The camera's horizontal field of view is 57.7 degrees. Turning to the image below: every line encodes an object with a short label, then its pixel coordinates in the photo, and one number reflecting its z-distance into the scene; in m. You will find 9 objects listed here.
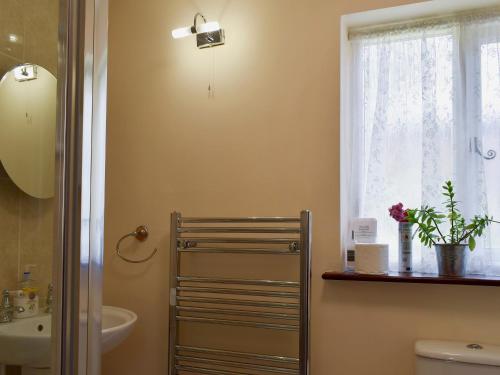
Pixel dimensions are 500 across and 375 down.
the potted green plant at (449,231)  1.55
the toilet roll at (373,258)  1.61
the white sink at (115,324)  1.47
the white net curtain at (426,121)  1.66
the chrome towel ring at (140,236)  1.99
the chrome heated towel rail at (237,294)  1.67
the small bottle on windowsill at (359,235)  1.71
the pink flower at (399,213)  1.64
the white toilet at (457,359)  1.34
